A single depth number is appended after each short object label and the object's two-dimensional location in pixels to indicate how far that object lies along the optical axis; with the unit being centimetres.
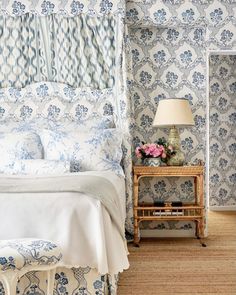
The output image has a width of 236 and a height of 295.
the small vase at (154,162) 442
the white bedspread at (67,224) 233
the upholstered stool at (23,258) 195
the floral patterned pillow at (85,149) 388
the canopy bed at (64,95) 386
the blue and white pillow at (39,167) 359
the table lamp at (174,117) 433
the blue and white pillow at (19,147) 389
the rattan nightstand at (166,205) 436
